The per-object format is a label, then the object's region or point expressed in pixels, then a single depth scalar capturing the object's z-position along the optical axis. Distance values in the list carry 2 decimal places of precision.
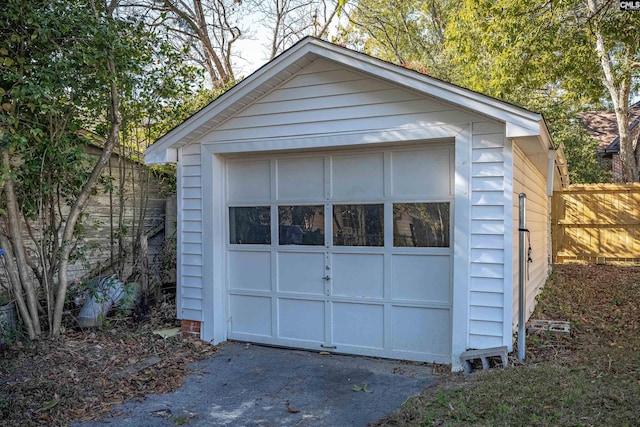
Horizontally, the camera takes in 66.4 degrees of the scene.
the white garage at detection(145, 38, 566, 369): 4.90
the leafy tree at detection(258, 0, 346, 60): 16.47
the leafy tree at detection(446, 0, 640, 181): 11.51
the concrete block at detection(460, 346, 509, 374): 4.62
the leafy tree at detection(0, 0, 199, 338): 5.01
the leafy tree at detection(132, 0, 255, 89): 14.77
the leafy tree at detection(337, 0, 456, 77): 19.80
